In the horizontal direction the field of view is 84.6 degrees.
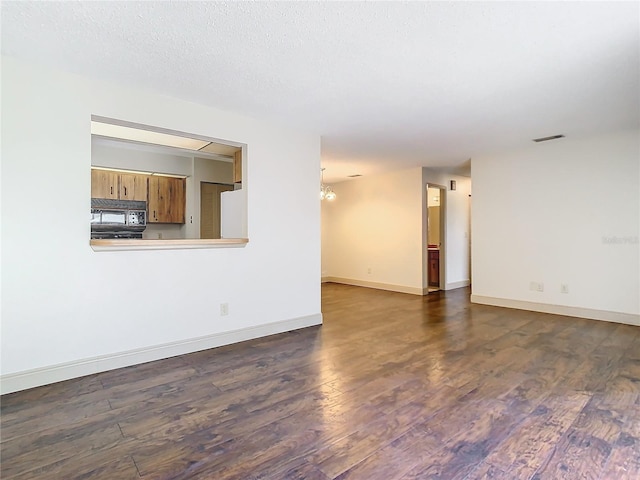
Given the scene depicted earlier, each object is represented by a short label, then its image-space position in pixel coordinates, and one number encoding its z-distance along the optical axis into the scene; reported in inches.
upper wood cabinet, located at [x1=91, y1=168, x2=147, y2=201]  218.1
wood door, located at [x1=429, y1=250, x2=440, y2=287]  287.1
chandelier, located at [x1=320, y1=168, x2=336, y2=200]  255.0
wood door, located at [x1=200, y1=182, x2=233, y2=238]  242.5
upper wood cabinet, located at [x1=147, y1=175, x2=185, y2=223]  236.4
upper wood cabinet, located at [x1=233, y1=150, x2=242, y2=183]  153.1
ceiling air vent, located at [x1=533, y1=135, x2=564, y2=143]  176.3
